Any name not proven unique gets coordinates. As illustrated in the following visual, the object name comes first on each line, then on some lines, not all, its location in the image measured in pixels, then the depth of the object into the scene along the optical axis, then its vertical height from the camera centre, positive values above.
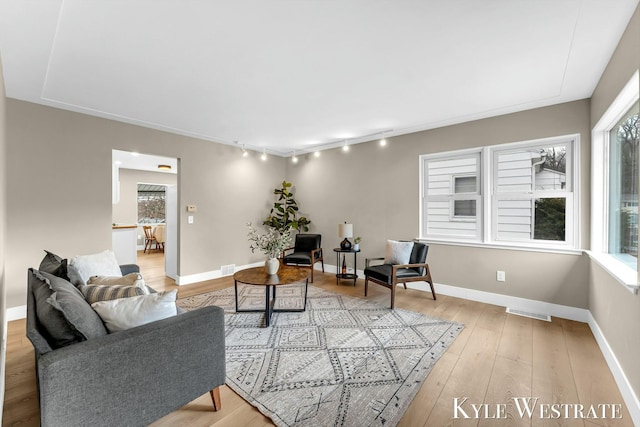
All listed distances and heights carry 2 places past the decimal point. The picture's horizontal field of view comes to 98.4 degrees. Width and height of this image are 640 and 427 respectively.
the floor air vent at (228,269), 5.14 -1.07
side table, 4.60 -1.02
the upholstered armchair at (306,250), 4.71 -0.68
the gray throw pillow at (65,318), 1.28 -0.52
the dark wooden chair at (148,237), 8.38 -0.77
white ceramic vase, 3.26 -0.62
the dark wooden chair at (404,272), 3.53 -0.76
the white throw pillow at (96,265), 2.39 -0.49
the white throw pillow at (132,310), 1.46 -0.53
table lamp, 4.63 -0.32
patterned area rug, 1.77 -1.22
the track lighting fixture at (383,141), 4.54 +1.21
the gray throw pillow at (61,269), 2.15 -0.48
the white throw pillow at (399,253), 3.89 -0.54
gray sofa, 1.16 -0.77
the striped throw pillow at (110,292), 1.64 -0.49
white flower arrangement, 3.37 -0.38
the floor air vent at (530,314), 3.19 -1.16
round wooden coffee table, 2.97 -0.74
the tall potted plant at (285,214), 5.68 -0.01
